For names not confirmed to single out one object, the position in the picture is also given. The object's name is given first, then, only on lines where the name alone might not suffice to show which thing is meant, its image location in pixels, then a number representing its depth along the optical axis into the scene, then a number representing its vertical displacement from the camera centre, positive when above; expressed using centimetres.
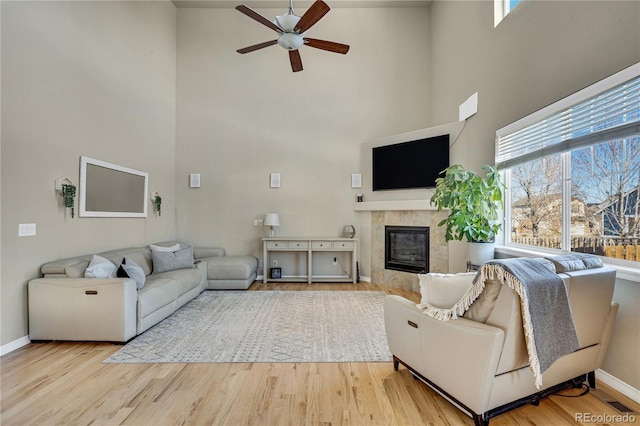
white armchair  150 -77
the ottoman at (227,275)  470 -99
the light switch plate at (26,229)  268 -13
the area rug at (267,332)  250 -122
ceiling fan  279 +196
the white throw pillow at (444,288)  183 -48
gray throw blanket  148 -49
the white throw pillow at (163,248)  421 -50
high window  336 +243
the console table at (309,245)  514 -55
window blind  194 +76
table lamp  526 -10
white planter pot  336 -44
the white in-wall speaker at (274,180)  558 +67
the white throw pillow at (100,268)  288 -55
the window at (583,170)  202 +38
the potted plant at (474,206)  320 +9
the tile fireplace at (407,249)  479 -60
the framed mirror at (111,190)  343 +34
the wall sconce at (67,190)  308 +27
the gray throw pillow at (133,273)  303 -62
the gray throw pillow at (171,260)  404 -65
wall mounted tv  459 +87
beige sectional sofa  271 -86
